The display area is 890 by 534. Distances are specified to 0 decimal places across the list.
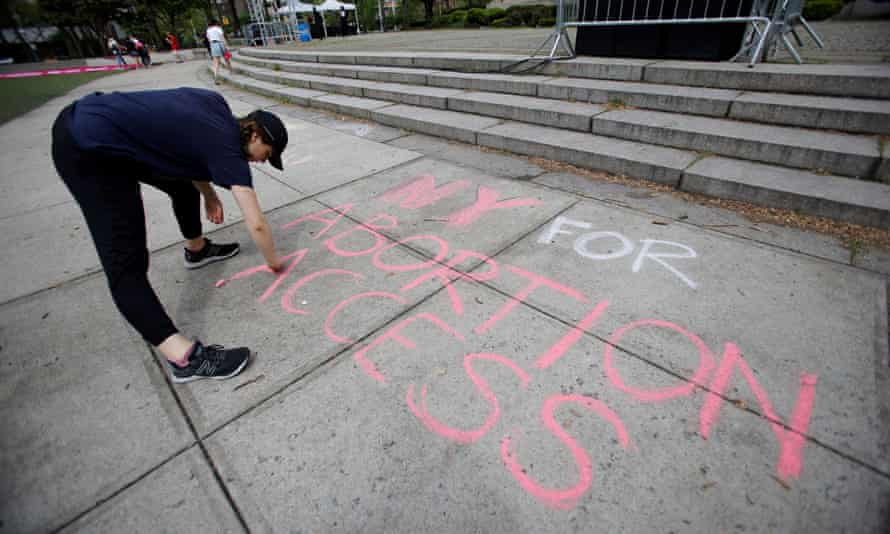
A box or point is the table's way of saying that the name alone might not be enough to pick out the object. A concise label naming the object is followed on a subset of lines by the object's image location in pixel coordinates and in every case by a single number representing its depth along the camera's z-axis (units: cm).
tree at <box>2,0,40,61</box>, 3547
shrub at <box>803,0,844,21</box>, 954
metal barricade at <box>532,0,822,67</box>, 434
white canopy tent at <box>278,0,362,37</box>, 1823
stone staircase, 317
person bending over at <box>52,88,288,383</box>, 178
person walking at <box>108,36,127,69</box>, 2168
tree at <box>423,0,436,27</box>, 2769
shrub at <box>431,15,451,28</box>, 2483
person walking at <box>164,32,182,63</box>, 2800
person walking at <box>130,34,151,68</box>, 2155
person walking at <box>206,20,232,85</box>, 1214
